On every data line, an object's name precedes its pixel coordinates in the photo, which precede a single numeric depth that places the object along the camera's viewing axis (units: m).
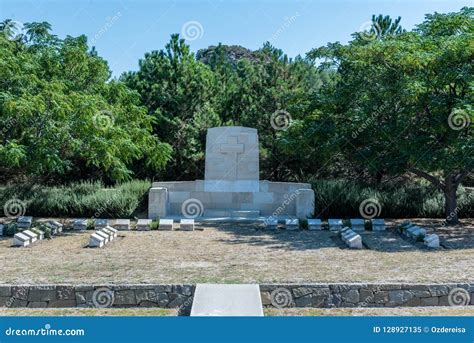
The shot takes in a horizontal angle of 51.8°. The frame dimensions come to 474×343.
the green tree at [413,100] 10.94
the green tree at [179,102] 18.73
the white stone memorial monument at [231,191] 14.00
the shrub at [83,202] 14.32
